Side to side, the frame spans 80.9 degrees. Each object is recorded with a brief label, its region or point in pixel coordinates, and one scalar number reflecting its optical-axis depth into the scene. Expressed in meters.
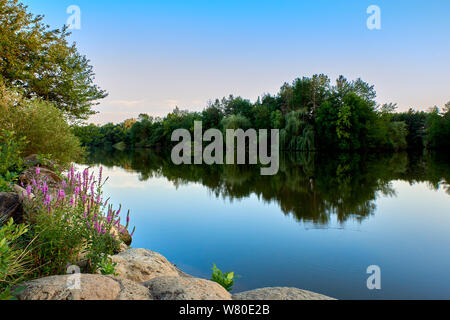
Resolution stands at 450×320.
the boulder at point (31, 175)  5.94
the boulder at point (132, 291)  2.17
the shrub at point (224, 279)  3.73
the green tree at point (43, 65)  11.00
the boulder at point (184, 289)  2.24
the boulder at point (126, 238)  5.45
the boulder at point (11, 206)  3.60
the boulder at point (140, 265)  3.29
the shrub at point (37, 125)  8.98
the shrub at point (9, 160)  4.73
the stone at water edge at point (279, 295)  2.41
